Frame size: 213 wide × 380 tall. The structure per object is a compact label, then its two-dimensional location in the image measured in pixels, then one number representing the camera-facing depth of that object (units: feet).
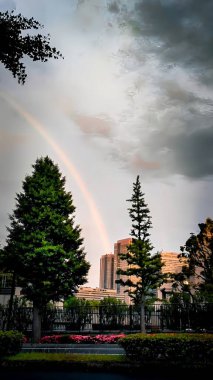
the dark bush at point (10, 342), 48.83
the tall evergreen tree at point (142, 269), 91.91
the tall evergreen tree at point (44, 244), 82.17
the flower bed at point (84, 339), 66.44
